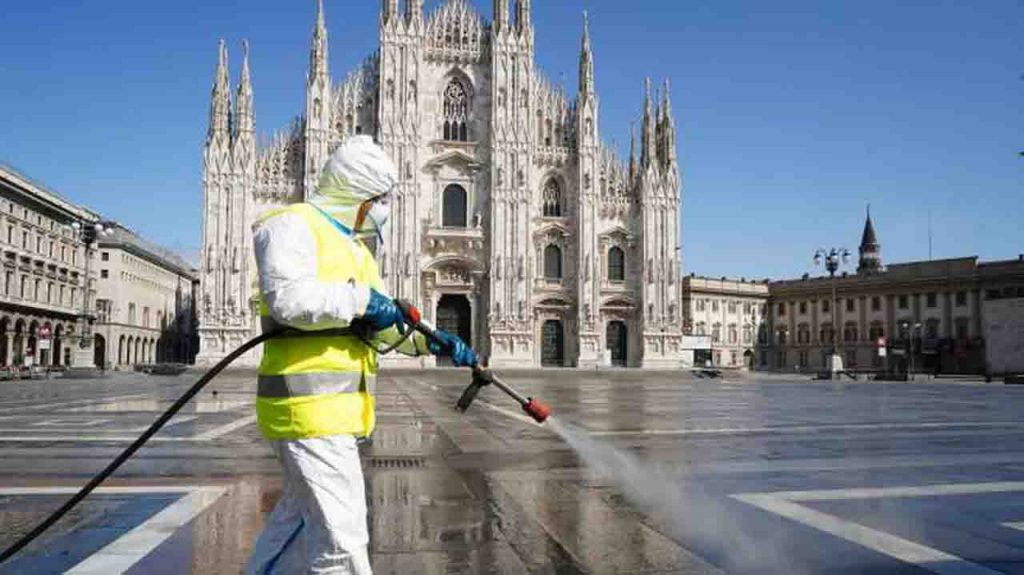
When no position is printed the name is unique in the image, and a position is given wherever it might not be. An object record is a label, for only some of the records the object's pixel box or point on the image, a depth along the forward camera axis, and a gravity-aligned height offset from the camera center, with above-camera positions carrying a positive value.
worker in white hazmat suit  2.92 -0.17
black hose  3.08 -0.26
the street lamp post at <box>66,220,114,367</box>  35.78 +1.50
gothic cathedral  43.22 +8.44
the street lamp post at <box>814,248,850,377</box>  49.34 +5.10
